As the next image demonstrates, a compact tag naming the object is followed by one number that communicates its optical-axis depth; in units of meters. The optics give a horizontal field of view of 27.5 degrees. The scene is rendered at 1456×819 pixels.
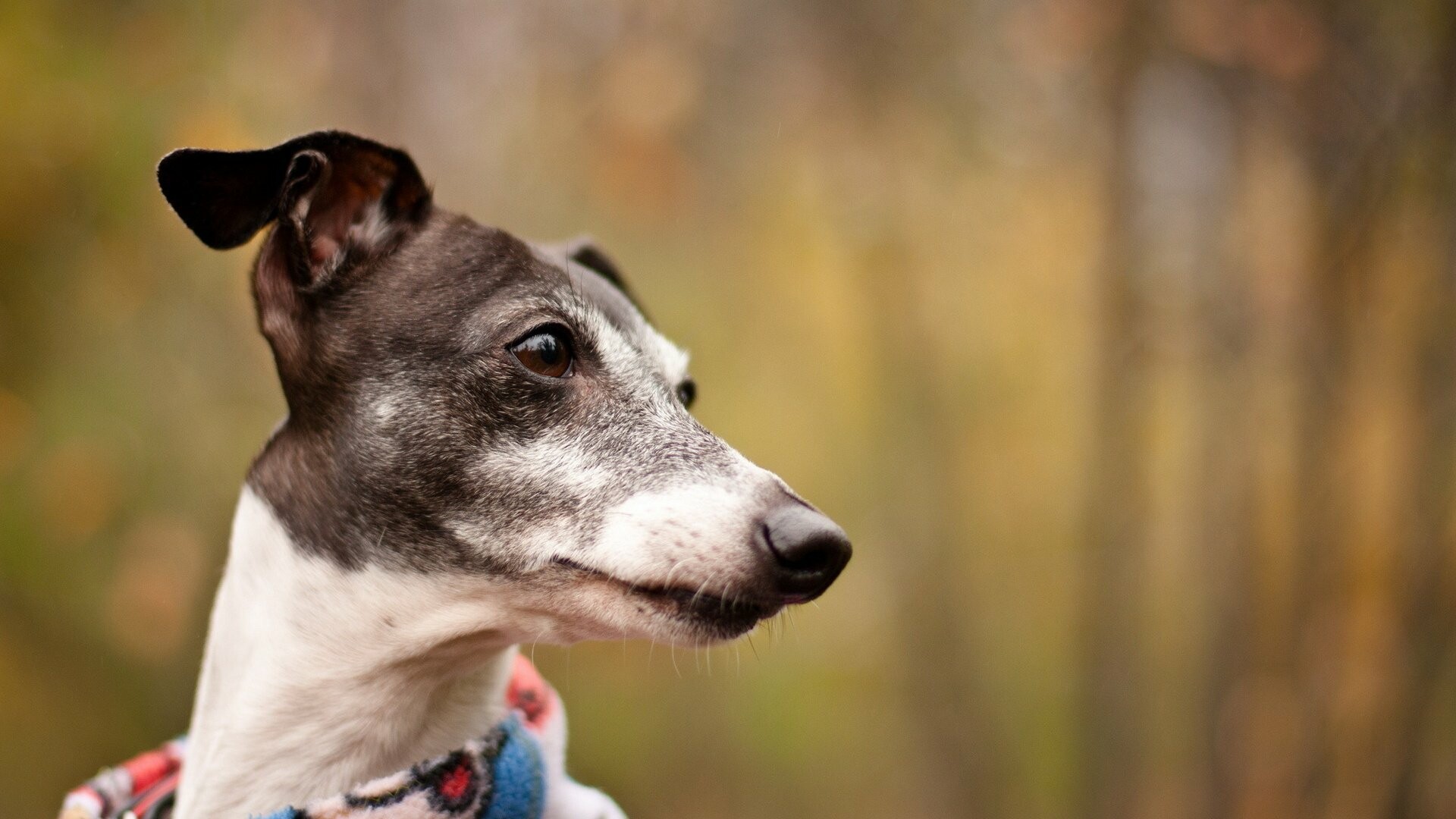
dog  0.74
